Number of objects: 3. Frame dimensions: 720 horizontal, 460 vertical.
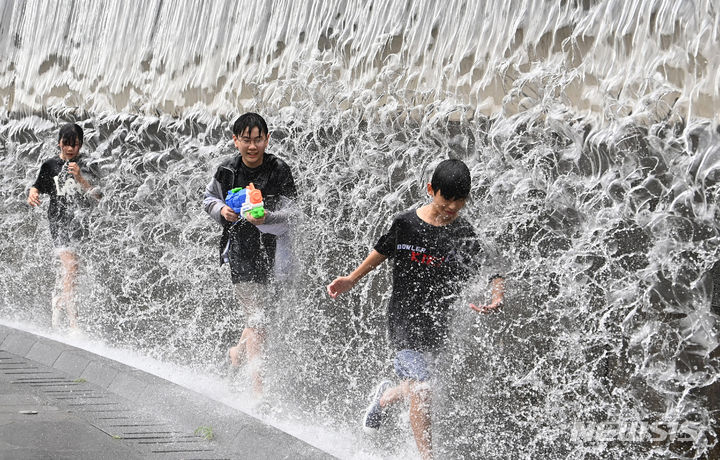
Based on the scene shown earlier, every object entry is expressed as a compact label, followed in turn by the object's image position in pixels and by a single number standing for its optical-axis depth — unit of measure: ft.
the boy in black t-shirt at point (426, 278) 29.96
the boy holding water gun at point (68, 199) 51.42
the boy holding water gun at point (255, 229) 37.45
